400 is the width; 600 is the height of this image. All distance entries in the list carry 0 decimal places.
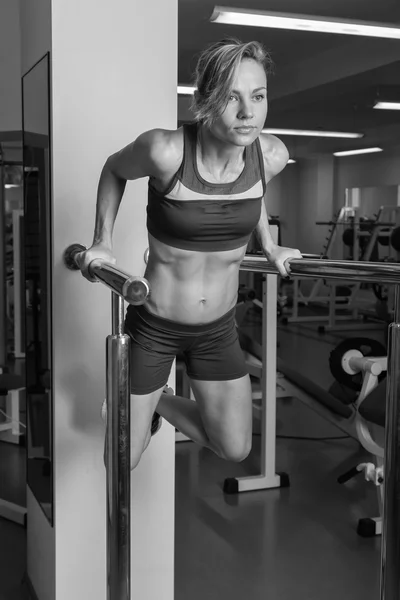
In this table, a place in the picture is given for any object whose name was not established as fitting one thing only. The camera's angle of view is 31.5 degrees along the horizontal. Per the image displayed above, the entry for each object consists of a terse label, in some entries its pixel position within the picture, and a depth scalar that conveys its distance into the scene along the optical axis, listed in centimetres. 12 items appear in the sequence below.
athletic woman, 159
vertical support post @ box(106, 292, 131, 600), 148
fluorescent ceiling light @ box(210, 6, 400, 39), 499
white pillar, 218
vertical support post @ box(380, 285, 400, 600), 138
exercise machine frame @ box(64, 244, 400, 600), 137
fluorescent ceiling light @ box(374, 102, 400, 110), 884
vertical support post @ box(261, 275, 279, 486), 399
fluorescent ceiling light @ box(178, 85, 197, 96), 759
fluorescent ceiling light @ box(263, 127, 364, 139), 1145
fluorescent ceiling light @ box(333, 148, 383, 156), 1261
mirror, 231
